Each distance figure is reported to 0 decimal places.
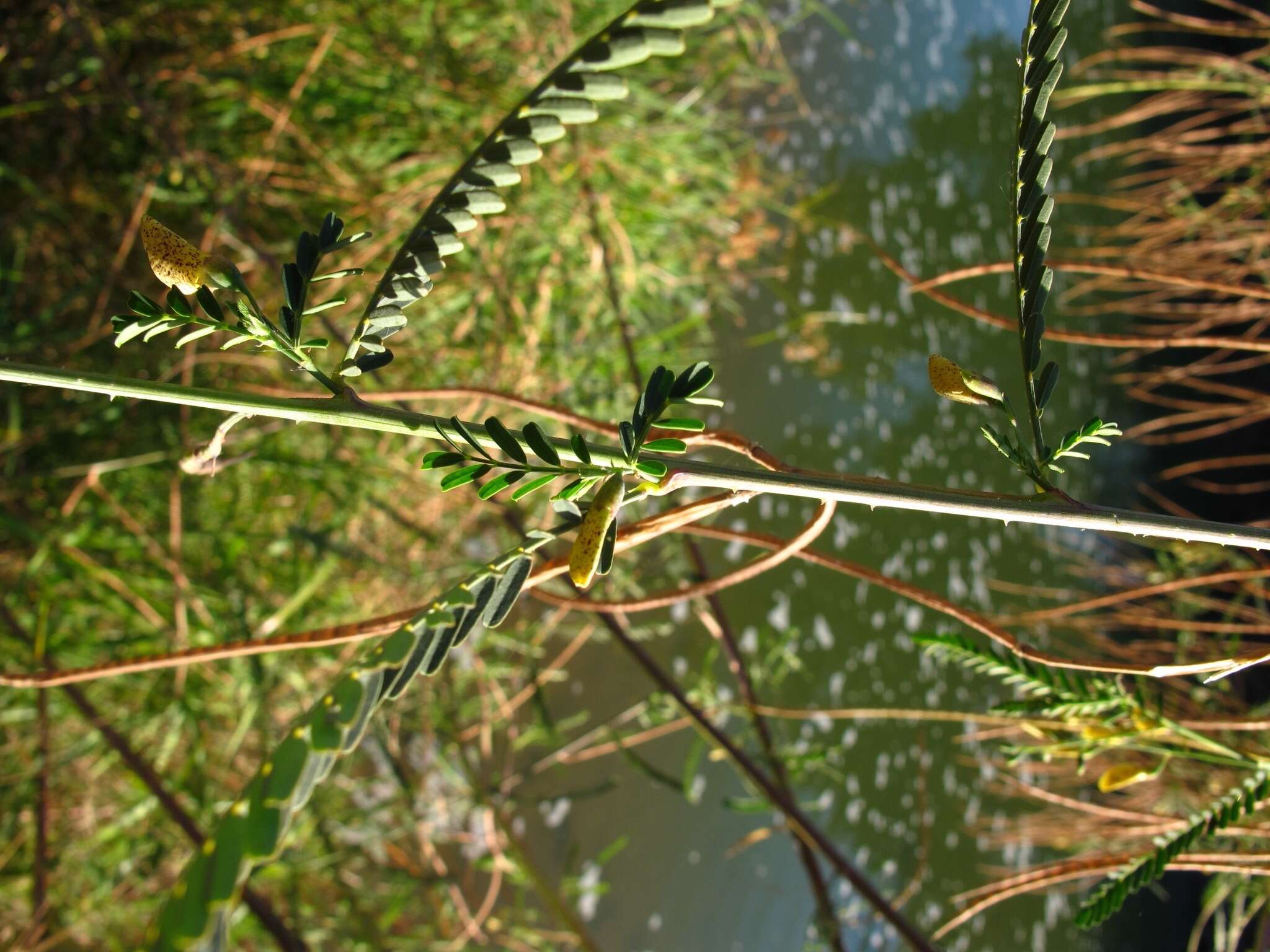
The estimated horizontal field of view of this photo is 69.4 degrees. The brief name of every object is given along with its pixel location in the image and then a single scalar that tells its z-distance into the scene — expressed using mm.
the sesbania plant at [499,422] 155
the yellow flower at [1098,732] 299
